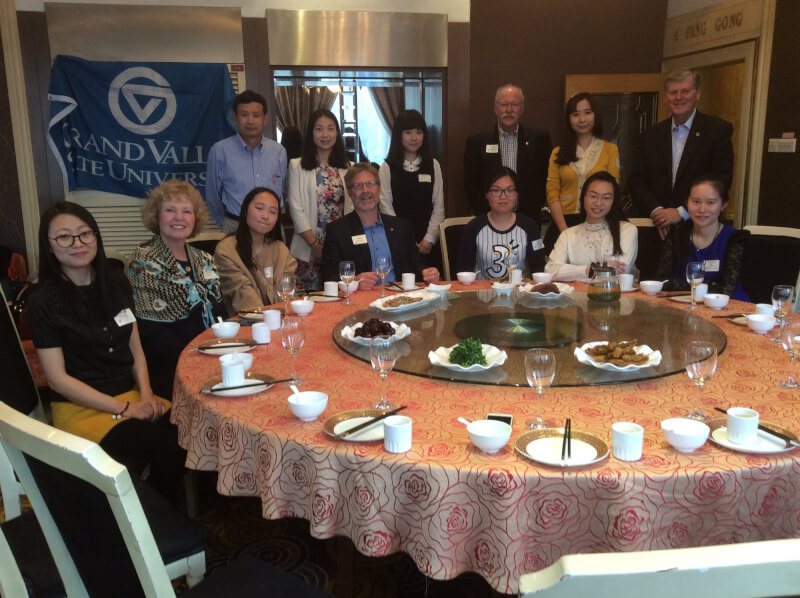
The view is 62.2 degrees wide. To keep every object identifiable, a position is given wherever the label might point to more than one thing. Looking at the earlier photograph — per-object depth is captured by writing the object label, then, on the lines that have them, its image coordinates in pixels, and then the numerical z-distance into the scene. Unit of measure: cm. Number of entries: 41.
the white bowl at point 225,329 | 232
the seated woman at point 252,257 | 321
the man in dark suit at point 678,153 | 391
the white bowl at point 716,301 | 257
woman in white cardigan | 408
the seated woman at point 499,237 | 368
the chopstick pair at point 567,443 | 134
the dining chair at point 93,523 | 96
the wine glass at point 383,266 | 292
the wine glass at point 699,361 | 153
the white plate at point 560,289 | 282
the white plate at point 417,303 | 262
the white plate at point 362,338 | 214
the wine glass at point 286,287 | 262
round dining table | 130
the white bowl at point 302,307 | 263
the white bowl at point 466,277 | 321
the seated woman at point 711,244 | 321
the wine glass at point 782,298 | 219
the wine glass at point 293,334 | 184
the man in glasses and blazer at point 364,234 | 359
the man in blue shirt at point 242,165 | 411
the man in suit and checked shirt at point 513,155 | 436
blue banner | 446
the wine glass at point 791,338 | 182
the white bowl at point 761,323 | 223
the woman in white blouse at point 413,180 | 418
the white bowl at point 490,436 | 137
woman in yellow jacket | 412
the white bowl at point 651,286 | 287
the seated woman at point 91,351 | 219
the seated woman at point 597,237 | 348
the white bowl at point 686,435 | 135
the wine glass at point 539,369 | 153
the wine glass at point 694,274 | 260
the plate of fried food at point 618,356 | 181
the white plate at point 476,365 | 186
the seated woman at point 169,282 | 282
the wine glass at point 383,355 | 161
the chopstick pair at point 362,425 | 146
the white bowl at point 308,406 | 155
